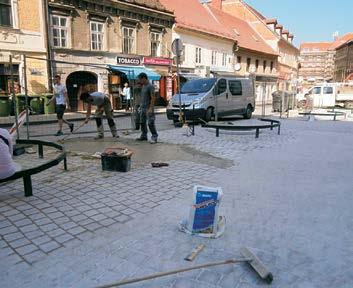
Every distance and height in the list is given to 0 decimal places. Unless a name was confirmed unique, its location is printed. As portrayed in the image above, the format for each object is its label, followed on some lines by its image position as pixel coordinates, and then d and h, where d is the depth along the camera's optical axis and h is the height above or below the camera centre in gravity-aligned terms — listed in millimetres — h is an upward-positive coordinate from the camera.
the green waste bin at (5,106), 16156 -690
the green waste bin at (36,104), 17594 -642
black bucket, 5952 -1230
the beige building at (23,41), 17281 +2609
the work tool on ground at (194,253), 3104 -1489
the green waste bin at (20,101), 16498 -467
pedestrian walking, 10695 -218
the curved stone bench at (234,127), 9750 -1008
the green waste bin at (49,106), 18133 -745
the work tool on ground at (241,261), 2678 -1458
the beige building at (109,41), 19797 +3270
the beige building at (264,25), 45156 +8955
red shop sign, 24594 +2279
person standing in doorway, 22064 -176
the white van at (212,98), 13273 -267
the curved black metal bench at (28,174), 4241 -1039
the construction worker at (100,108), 9500 -461
